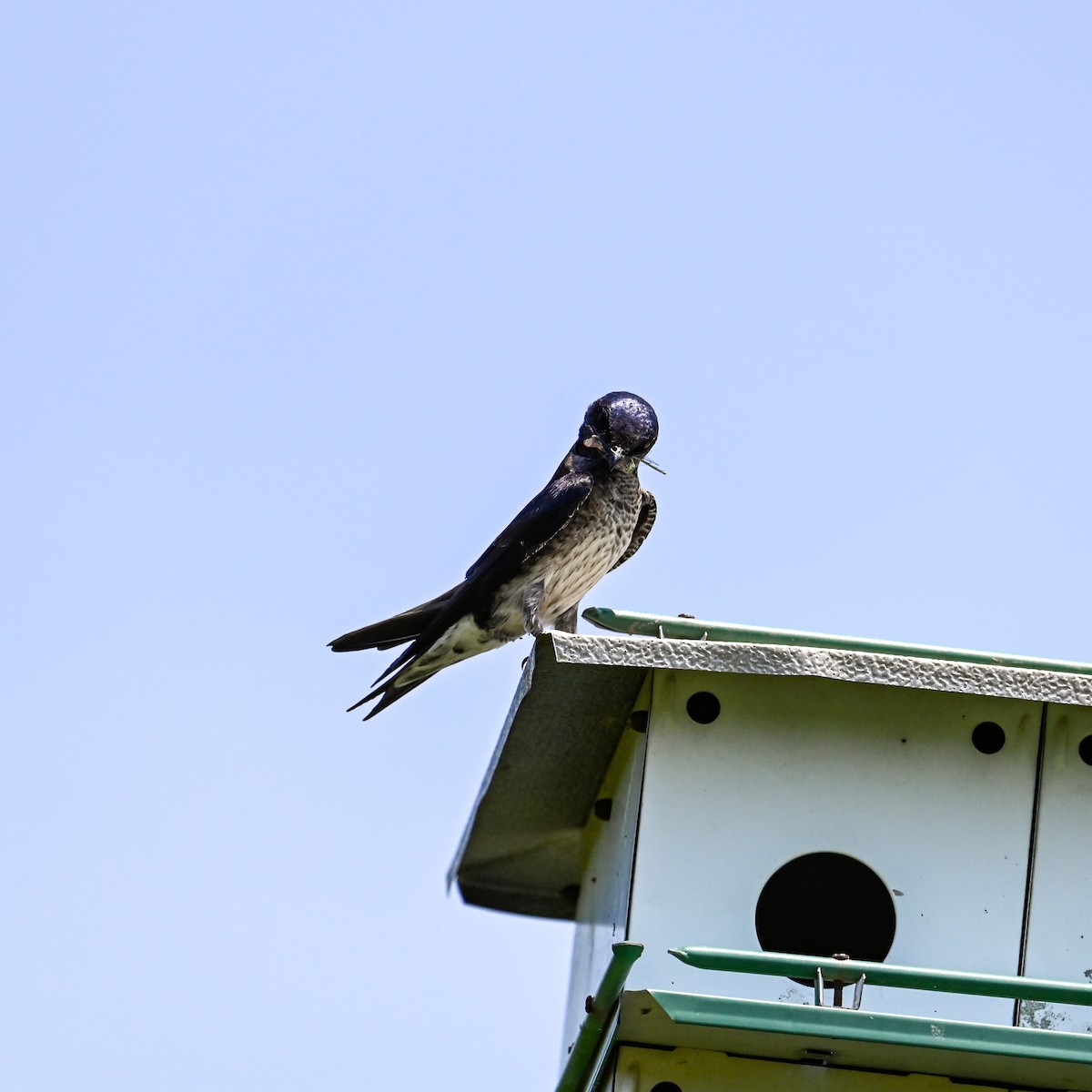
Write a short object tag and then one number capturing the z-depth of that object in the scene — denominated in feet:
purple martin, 33.45
